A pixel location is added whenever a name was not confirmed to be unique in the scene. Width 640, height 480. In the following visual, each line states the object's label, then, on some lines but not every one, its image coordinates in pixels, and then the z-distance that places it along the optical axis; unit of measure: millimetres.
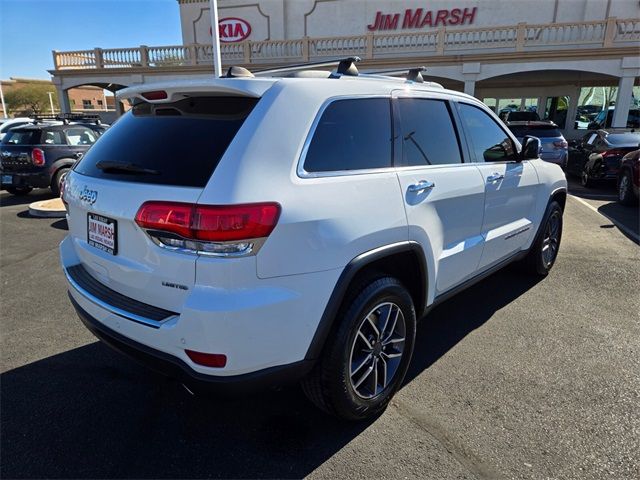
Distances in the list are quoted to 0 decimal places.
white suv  1900
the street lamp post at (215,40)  11680
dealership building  17375
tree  61188
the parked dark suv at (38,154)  9367
